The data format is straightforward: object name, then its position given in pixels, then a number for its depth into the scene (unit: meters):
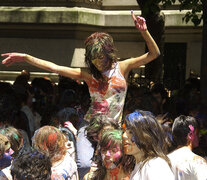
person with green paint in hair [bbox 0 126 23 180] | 4.45
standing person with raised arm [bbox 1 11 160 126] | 4.57
